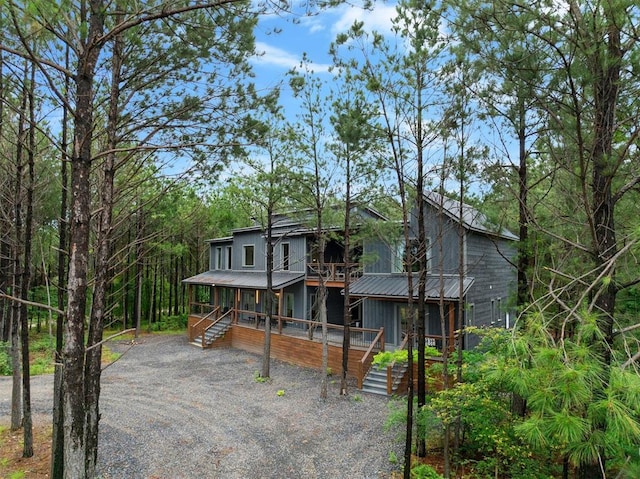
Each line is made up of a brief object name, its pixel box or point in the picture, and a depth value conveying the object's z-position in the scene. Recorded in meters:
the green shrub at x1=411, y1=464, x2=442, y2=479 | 6.98
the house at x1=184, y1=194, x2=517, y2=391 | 13.79
